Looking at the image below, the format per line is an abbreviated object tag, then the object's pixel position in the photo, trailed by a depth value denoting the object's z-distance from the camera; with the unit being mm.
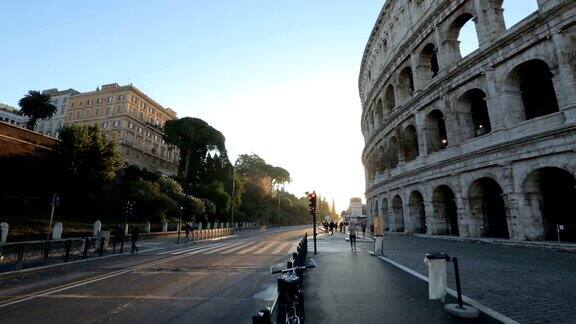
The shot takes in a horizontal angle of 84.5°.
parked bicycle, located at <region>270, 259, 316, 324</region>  3893
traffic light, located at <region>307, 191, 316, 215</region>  15266
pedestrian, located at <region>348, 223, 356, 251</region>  16794
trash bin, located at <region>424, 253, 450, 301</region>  5691
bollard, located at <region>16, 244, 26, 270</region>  11014
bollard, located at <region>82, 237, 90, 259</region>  15109
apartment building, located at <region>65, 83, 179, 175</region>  62906
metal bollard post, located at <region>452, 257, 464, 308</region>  5281
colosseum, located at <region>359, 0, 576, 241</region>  14359
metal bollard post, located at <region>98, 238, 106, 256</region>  16191
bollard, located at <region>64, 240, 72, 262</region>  13591
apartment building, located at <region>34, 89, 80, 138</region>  70625
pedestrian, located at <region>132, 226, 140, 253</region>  17827
